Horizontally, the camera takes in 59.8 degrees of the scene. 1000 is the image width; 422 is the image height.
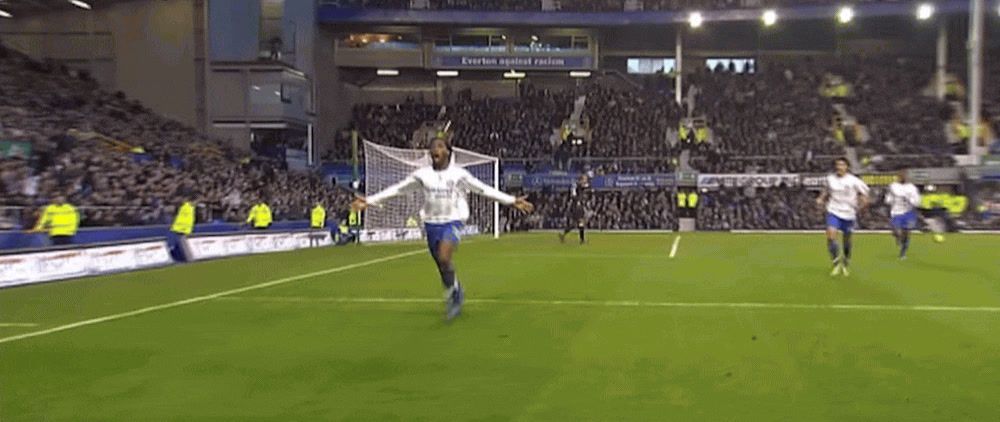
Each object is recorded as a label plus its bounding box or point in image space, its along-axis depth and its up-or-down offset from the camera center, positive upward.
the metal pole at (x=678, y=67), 55.25 +7.20
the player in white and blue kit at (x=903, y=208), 22.05 -0.73
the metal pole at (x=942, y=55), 53.17 +7.64
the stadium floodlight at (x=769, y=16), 46.53 +8.82
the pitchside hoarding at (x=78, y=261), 16.94 -1.78
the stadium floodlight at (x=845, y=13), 46.78 +9.12
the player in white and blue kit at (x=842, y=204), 16.92 -0.47
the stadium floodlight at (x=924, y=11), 43.84 +8.56
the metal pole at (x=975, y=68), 39.74 +5.39
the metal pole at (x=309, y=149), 49.44 +1.81
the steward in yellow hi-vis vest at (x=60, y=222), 21.42 -1.02
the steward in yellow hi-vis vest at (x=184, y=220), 22.69 -1.03
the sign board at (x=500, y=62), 55.54 +7.57
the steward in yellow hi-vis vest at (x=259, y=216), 30.33 -1.24
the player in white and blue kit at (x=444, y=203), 10.75 -0.28
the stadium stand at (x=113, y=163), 27.25 +0.67
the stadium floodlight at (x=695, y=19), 48.58 +9.08
